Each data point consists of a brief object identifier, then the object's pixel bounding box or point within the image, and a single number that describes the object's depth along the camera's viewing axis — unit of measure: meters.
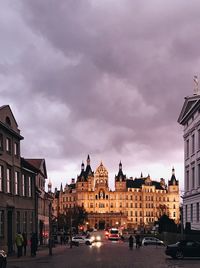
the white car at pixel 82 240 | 88.47
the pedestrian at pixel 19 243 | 44.58
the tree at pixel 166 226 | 85.44
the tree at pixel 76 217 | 161.59
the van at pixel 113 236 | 128.14
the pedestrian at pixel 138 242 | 74.21
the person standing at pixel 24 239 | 48.61
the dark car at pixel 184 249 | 44.47
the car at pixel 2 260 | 28.33
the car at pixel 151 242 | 79.69
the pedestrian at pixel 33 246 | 47.38
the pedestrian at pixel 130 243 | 69.30
